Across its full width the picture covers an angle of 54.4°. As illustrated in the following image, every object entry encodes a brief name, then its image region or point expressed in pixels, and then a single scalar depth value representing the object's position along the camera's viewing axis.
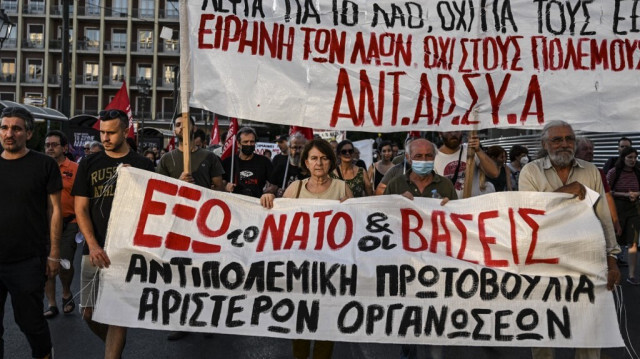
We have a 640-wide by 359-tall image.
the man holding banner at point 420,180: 4.21
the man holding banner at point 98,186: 4.11
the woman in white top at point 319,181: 4.16
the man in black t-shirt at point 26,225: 3.85
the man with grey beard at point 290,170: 6.48
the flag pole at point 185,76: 4.14
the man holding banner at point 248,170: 6.55
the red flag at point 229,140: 7.42
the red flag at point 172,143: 18.94
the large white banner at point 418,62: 4.19
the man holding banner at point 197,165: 5.66
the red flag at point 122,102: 12.82
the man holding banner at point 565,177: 3.74
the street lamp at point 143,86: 24.03
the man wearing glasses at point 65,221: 6.12
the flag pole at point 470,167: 4.18
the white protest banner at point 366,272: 3.63
